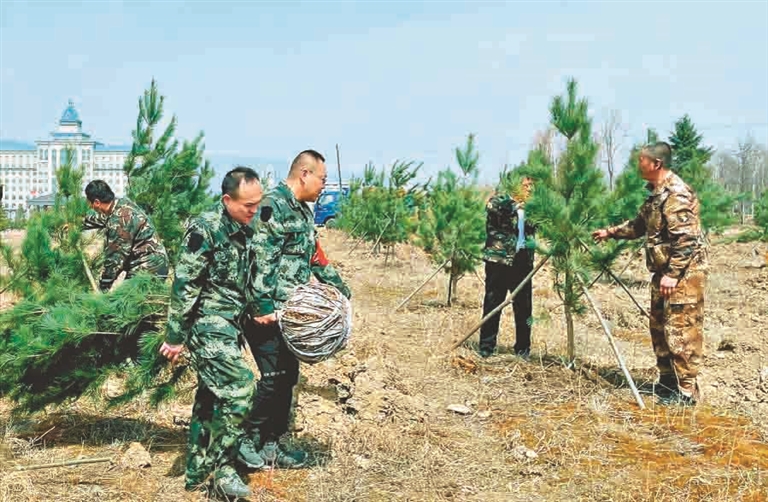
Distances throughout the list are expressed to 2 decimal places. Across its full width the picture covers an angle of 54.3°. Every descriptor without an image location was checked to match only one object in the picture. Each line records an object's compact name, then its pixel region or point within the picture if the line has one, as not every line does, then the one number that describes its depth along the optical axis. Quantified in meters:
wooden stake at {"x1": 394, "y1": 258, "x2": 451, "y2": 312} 10.09
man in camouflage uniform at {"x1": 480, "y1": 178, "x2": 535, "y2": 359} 6.81
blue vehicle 29.57
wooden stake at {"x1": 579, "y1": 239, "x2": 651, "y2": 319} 6.08
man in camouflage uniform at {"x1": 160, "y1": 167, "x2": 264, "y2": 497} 3.65
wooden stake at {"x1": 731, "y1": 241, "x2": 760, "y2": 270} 15.95
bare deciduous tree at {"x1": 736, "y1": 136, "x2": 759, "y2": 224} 42.39
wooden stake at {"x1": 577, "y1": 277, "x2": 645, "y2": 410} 5.34
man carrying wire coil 3.94
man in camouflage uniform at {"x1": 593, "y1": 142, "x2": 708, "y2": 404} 5.34
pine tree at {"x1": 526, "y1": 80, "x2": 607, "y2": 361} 5.91
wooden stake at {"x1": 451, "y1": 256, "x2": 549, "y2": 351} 6.32
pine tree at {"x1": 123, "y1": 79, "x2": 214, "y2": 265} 6.61
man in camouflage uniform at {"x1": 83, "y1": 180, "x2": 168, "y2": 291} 5.56
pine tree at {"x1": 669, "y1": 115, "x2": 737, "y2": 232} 14.46
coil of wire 3.88
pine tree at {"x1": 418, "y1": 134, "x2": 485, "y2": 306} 10.62
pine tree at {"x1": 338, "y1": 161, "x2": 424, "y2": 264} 16.33
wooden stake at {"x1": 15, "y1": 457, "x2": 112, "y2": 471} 4.02
